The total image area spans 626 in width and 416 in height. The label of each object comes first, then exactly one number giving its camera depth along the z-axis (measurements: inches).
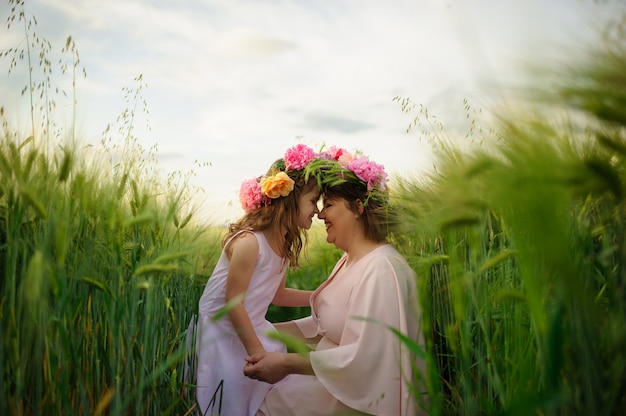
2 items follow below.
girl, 100.8
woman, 87.4
